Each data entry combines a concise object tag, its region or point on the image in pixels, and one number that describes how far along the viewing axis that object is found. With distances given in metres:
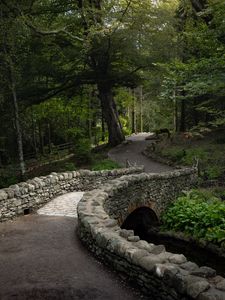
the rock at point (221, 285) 5.06
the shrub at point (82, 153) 25.62
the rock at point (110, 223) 8.04
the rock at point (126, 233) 7.36
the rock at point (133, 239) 7.09
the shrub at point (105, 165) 22.52
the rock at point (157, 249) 6.50
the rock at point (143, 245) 6.67
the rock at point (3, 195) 10.82
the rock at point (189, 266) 5.64
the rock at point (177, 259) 5.96
